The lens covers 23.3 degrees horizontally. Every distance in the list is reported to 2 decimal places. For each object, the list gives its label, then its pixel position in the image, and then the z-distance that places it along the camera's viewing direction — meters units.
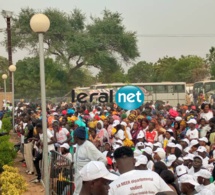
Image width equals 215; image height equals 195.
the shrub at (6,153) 13.46
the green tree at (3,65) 67.41
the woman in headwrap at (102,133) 13.57
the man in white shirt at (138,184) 4.12
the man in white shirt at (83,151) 6.78
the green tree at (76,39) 53.34
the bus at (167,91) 42.47
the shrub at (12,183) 9.59
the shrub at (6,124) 21.88
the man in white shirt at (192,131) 11.51
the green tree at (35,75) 52.81
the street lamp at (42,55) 8.15
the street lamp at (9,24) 35.12
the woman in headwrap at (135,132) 12.80
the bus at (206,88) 39.59
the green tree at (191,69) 73.94
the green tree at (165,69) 76.81
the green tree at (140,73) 78.19
